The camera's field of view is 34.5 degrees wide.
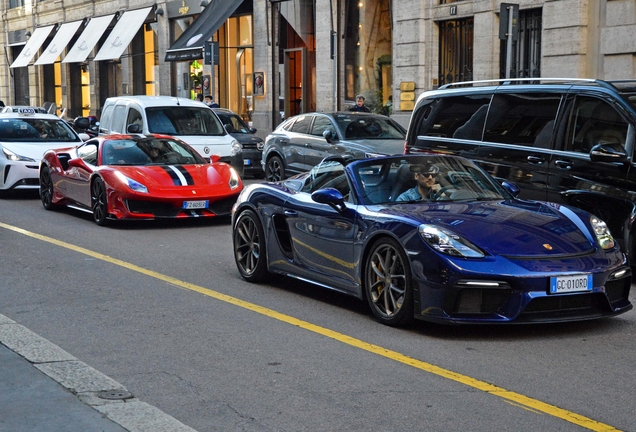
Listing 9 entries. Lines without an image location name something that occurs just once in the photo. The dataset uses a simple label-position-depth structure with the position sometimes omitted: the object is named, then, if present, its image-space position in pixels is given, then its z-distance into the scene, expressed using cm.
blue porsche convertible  693
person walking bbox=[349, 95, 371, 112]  2536
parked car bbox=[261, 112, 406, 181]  1830
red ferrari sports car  1374
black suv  970
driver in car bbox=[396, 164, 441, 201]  816
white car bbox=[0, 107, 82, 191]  1808
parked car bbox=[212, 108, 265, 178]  2373
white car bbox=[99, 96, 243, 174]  1980
